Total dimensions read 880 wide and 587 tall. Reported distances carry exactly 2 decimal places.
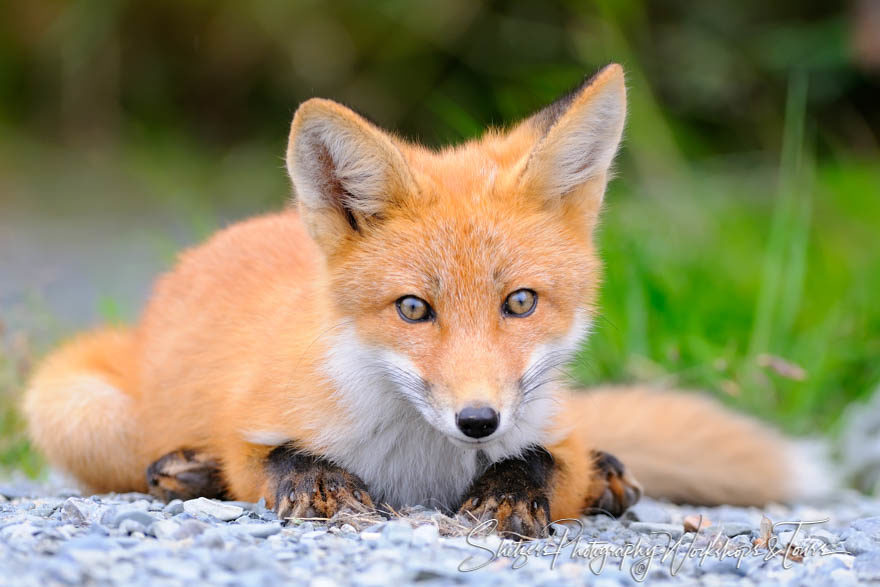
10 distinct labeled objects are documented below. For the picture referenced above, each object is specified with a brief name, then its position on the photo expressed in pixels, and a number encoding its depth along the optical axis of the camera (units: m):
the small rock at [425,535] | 5.76
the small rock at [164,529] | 5.79
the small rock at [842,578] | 5.62
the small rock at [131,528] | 5.93
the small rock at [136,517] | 6.03
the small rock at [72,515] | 6.15
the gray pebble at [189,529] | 5.77
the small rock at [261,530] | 5.98
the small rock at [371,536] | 5.89
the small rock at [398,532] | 5.82
